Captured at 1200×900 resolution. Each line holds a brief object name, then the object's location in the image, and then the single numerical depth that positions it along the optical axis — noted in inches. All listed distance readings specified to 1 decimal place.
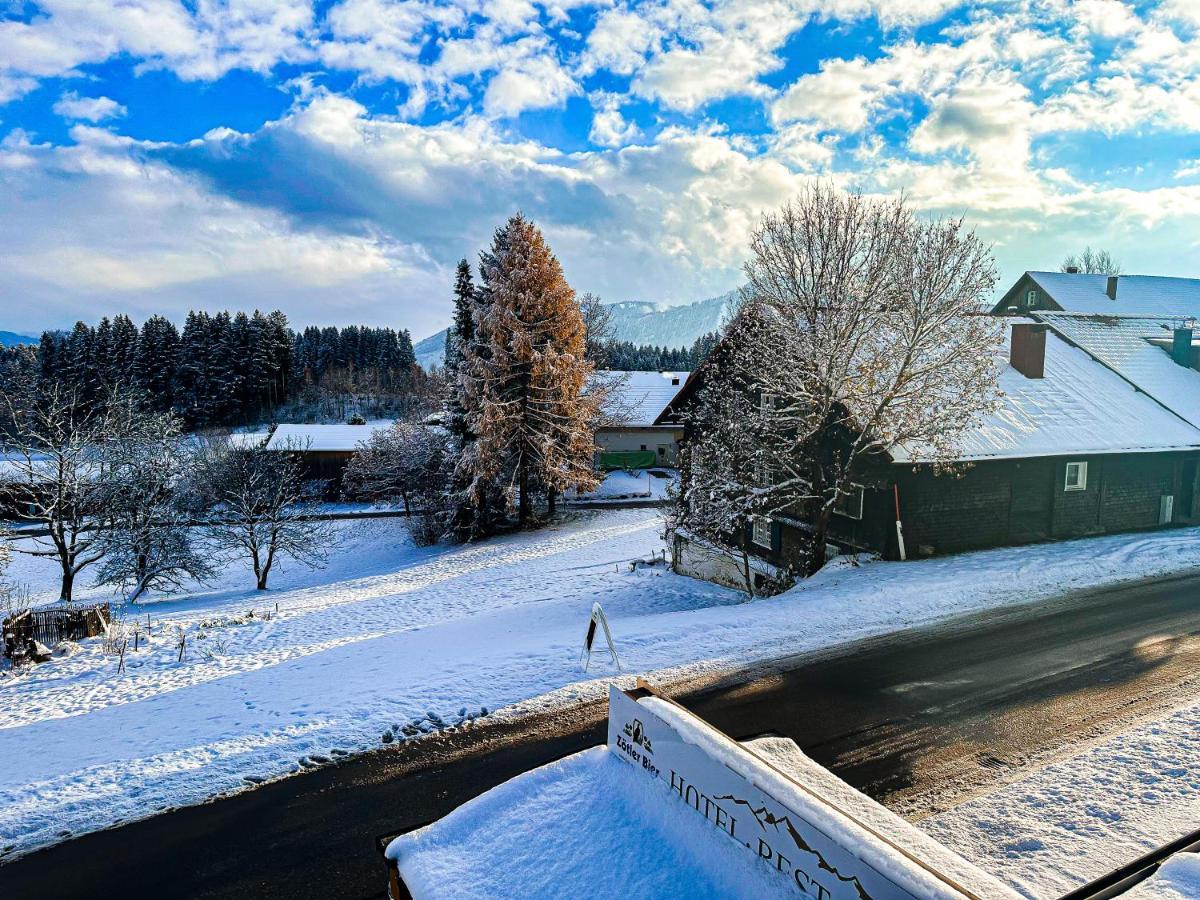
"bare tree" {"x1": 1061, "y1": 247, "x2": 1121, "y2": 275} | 2491.4
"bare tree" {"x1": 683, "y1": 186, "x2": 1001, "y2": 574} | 606.5
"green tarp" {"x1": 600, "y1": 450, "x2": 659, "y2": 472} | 1857.4
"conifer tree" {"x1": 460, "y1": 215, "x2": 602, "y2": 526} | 1173.7
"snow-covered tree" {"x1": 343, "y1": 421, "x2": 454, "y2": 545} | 1296.8
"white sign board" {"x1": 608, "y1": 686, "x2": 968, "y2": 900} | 119.2
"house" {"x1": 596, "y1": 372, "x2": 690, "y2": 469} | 1872.5
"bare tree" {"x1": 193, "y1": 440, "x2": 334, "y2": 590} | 1093.1
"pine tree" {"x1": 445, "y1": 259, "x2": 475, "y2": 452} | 1261.1
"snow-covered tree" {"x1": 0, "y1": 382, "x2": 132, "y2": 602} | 899.4
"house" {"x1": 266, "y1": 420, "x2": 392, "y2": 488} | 1791.3
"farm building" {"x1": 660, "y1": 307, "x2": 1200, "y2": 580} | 677.3
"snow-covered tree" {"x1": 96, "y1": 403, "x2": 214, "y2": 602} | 956.6
